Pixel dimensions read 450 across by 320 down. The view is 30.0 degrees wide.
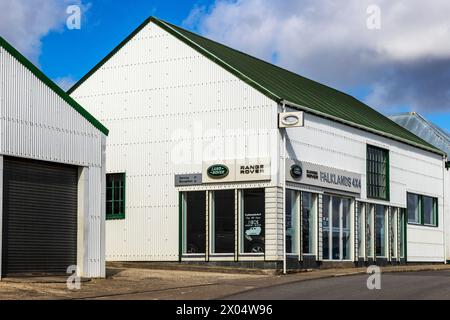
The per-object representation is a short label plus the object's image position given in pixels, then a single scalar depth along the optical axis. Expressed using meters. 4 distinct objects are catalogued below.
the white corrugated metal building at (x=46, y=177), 23.77
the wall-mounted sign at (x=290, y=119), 32.50
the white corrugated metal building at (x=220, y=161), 33.50
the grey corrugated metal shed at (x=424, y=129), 55.75
